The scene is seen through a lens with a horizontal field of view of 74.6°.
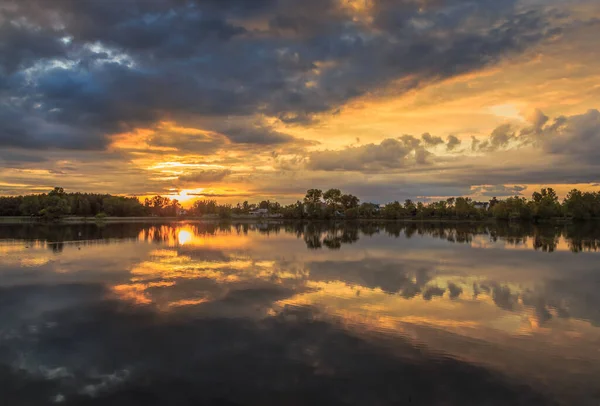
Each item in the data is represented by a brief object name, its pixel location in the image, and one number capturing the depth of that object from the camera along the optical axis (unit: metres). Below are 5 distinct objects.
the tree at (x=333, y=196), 191.20
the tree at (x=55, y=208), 133.18
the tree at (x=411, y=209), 192.29
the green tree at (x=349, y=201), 191.62
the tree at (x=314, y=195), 189.48
